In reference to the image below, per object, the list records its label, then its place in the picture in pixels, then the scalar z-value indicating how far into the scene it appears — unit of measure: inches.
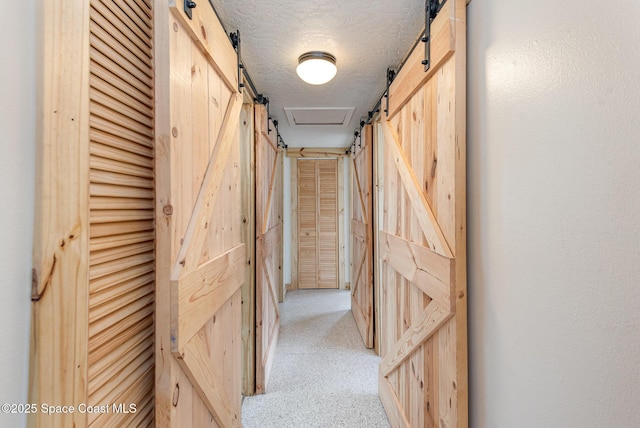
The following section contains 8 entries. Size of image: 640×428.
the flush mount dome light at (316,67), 71.8
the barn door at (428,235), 43.9
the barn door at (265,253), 90.0
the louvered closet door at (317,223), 198.7
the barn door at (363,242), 117.6
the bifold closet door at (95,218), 24.1
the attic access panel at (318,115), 114.6
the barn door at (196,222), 35.1
